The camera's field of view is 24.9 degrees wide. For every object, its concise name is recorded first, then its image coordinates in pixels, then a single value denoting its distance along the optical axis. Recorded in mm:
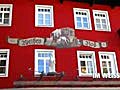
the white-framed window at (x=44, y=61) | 16250
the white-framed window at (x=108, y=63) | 17109
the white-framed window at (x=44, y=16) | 17609
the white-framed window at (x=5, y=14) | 17312
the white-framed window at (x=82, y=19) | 18170
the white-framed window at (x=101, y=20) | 18469
